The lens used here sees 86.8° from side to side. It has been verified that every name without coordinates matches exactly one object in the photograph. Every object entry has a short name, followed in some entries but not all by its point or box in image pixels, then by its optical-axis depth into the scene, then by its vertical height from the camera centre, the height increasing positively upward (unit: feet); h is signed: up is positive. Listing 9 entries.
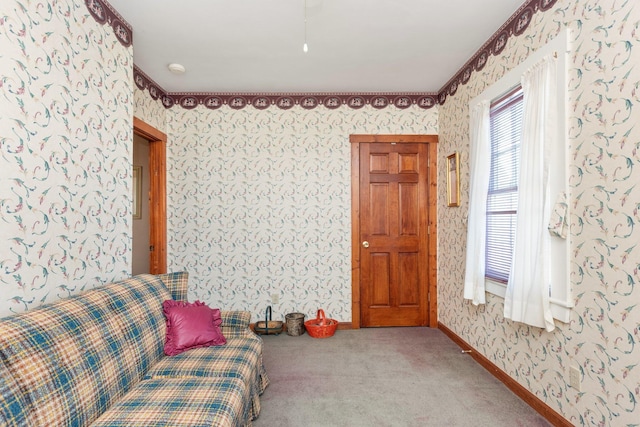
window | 7.98 +0.85
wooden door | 12.78 -0.73
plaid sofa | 4.00 -2.25
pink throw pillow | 6.85 -2.34
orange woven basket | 11.66 -3.85
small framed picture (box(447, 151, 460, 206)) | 10.98 +1.21
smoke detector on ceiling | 10.17 +4.53
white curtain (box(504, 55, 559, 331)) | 6.54 +0.24
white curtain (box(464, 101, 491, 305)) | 8.86 +0.19
